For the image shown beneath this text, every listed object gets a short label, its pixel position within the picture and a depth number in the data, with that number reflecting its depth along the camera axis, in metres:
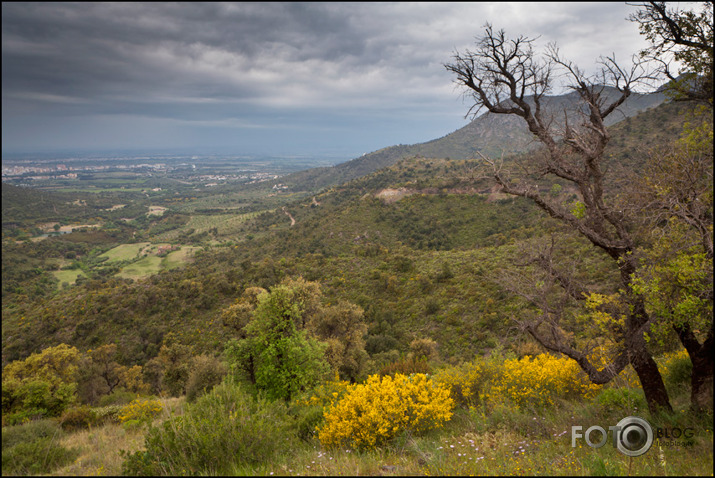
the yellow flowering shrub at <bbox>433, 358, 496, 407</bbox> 10.13
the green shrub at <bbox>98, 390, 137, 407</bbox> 18.20
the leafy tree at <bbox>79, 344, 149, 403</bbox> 22.96
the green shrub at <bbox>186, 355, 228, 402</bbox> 17.38
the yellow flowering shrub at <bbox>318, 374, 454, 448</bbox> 6.57
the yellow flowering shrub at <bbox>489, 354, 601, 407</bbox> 8.75
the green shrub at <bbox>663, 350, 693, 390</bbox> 7.17
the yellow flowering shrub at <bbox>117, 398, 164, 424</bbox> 9.99
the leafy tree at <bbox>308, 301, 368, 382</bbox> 19.55
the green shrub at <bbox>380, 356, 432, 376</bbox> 15.09
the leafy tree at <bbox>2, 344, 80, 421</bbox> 13.13
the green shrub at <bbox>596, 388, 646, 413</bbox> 6.66
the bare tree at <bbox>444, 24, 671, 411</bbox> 6.00
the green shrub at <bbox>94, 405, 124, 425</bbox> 10.43
